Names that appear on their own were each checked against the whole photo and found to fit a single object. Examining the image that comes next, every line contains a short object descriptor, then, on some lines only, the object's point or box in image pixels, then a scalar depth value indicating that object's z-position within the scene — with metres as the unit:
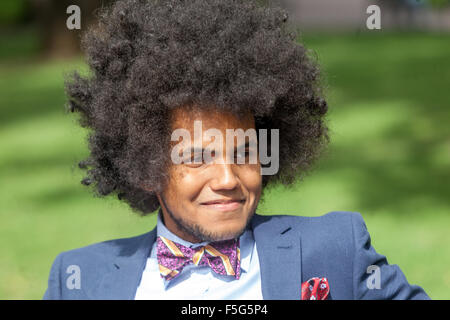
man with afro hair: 2.85
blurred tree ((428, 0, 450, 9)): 8.41
